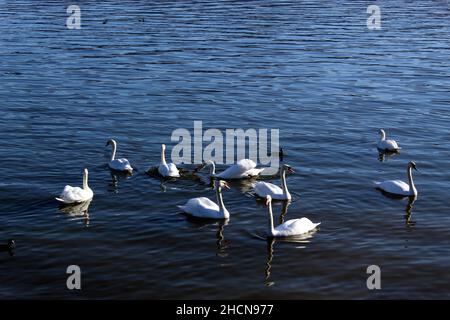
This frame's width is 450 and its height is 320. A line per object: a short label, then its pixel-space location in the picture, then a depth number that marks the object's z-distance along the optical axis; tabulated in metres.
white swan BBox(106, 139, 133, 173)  31.02
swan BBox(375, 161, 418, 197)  28.94
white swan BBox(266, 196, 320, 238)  24.80
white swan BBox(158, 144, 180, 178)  30.36
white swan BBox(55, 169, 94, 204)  27.20
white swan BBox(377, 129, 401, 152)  34.56
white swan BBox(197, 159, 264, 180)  30.61
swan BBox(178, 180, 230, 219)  26.31
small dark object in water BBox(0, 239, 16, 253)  23.39
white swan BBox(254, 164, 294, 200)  28.41
